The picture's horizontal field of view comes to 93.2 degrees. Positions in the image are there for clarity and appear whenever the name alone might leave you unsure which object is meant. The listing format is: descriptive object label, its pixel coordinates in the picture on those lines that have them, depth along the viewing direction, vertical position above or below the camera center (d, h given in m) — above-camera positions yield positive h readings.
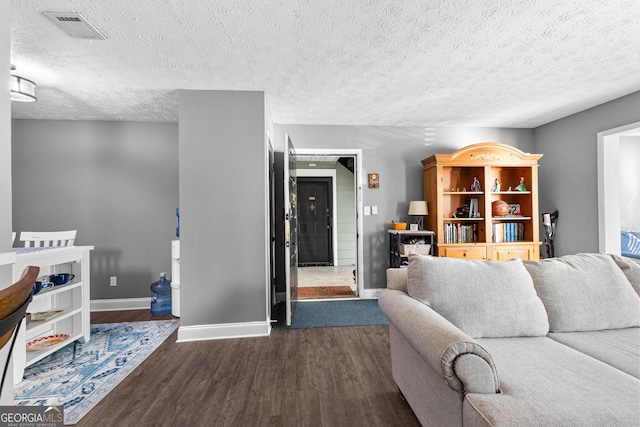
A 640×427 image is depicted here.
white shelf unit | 2.39 -0.77
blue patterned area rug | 2.00 -1.21
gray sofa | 1.04 -0.62
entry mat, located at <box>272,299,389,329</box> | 3.36 -1.21
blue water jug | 3.73 -1.02
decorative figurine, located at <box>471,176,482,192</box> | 4.23 +0.38
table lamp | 4.23 +0.08
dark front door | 7.20 -0.14
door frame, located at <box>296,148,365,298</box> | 4.40 +0.28
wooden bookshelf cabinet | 4.09 +0.18
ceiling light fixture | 2.67 +1.15
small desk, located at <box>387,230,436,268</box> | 4.06 -0.38
